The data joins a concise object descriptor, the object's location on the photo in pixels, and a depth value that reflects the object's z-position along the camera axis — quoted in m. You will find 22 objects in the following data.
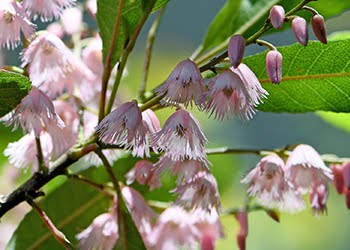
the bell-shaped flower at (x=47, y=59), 0.65
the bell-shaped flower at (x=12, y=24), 0.62
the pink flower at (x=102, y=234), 0.66
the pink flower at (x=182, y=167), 0.62
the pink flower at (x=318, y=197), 0.66
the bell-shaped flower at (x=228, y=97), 0.59
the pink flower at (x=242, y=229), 0.68
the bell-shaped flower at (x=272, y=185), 0.64
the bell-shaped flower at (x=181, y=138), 0.61
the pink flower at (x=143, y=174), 0.66
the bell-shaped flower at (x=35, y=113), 0.61
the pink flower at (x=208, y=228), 0.69
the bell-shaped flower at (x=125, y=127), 0.61
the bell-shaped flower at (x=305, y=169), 0.64
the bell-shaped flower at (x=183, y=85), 0.60
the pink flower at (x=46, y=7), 0.63
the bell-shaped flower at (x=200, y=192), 0.63
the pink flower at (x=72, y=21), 0.72
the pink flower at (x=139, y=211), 0.66
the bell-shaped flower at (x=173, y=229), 0.69
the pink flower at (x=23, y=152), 0.66
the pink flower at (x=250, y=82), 0.60
